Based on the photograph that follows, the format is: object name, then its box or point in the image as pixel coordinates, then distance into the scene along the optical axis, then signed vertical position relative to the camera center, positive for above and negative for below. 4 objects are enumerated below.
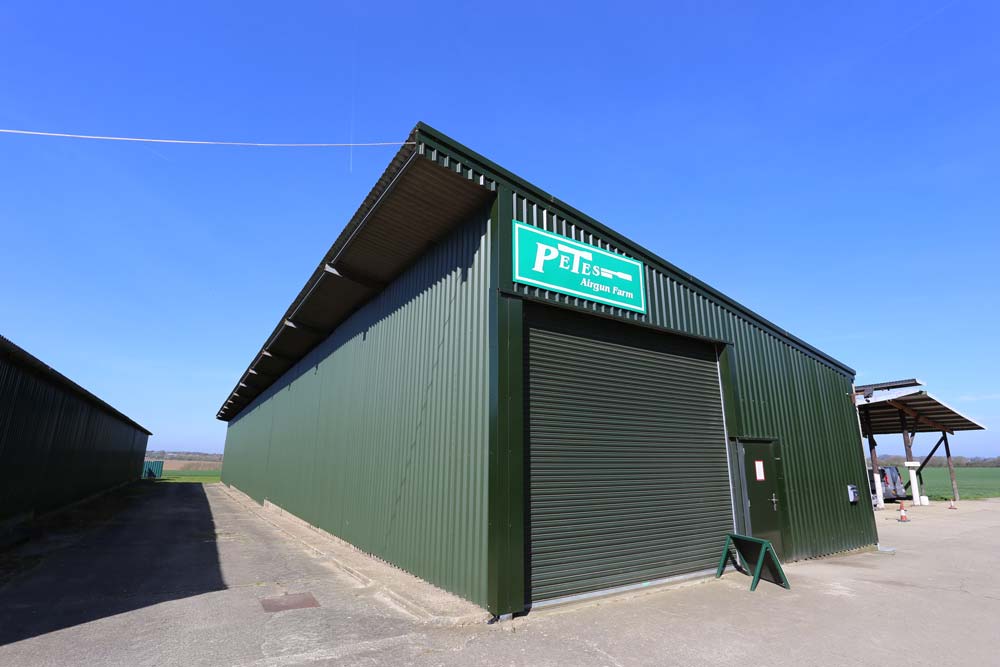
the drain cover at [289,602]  6.49 -2.10
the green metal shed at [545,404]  6.82 +0.97
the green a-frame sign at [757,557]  7.64 -1.68
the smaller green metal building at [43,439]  12.12 +0.29
